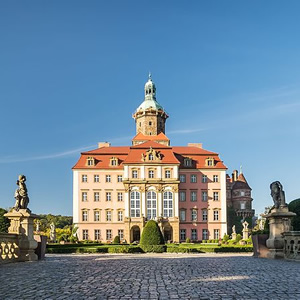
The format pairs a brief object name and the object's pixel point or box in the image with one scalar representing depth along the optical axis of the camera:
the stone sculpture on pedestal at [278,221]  11.68
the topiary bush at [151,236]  23.77
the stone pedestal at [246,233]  37.35
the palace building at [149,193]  43.02
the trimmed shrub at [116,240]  37.02
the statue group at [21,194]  12.58
